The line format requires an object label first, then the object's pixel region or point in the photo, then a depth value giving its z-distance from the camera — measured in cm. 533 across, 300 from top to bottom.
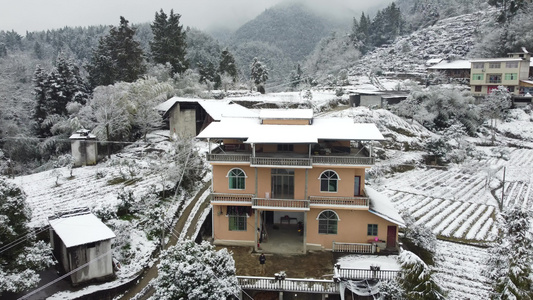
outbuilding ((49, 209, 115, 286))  1756
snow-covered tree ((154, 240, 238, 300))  1475
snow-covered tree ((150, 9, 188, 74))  5619
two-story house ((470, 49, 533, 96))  5944
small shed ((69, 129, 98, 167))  3166
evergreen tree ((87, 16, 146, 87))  4581
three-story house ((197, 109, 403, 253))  2134
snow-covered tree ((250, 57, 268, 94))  7262
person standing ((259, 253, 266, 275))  1988
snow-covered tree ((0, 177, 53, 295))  1484
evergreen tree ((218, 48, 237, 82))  7056
